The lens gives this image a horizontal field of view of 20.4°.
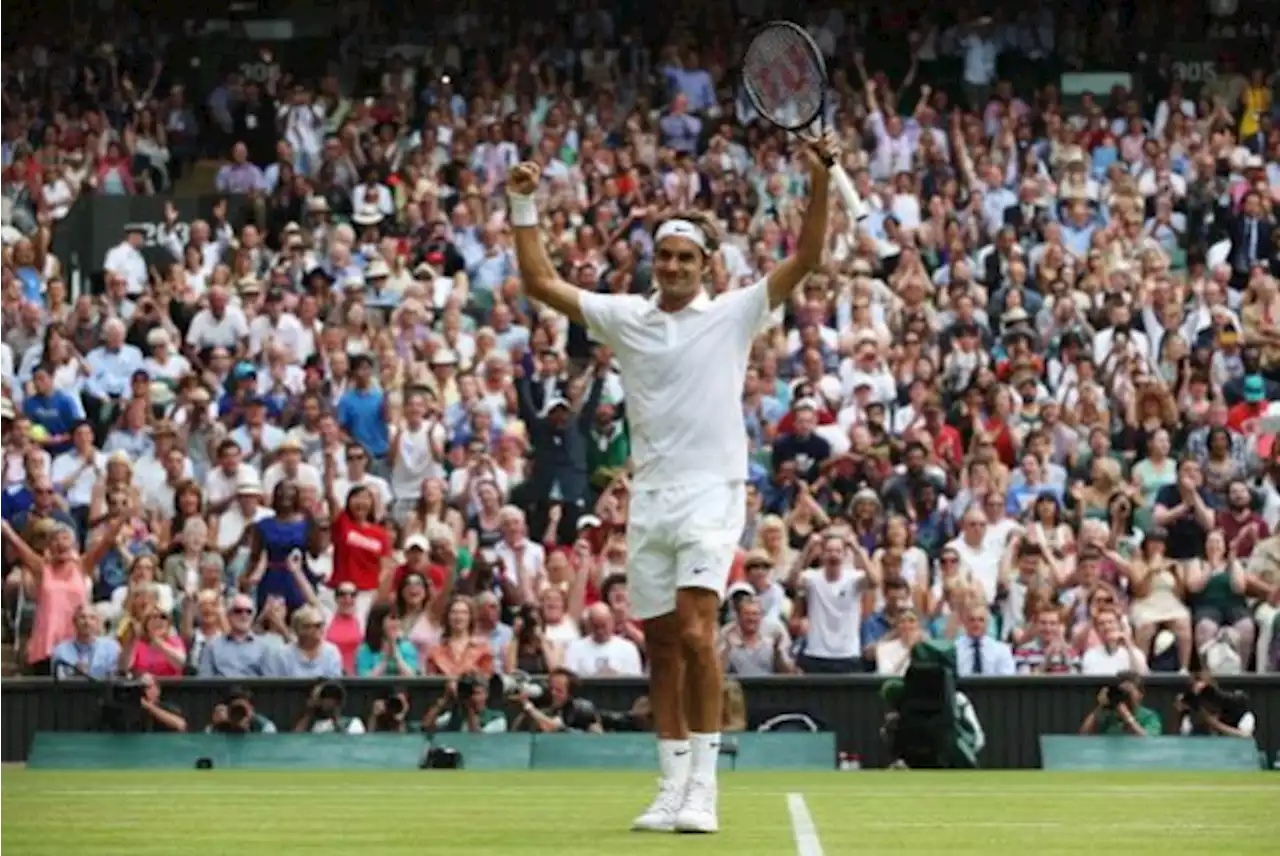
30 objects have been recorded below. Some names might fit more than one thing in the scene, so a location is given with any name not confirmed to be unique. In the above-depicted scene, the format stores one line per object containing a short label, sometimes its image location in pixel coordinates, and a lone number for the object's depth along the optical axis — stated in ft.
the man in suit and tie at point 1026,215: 99.30
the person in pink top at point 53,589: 75.25
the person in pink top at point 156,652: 73.31
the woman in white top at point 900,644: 73.26
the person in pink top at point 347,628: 75.31
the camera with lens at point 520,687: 68.80
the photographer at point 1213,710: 68.49
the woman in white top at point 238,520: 79.61
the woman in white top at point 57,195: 104.78
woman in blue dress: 77.05
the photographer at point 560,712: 68.28
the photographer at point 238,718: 68.08
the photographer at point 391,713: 69.21
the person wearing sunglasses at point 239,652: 73.15
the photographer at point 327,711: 69.77
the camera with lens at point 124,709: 69.56
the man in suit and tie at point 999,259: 96.28
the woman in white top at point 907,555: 76.54
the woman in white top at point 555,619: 74.69
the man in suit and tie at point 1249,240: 97.55
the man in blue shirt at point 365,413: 86.12
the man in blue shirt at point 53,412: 85.66
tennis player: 40.52
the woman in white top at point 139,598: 74.38
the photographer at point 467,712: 68.59
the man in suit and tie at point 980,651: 72.43
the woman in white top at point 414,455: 83.87
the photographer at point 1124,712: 68.54
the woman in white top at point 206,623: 74.59
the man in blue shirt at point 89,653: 73.41
